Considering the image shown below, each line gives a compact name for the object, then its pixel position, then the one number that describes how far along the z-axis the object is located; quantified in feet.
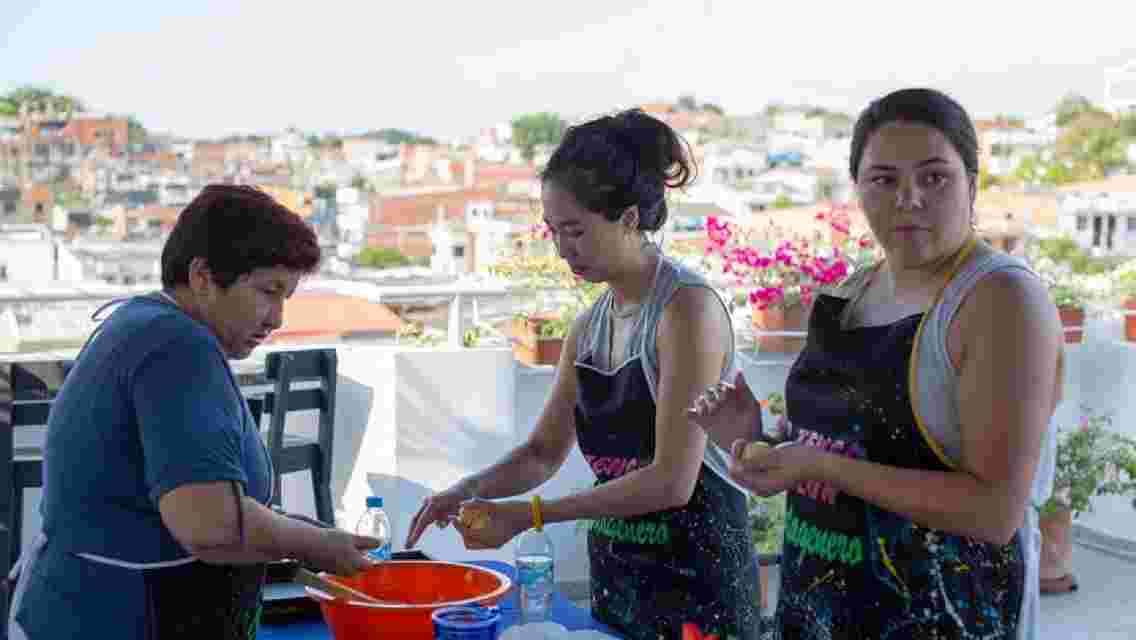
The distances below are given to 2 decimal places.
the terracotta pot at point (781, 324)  15.19
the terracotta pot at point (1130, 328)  17.34
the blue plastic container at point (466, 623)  4.79
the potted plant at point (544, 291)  14.58
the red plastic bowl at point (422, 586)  5.36
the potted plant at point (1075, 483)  14.47
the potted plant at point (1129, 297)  17.37
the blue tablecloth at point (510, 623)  5.80
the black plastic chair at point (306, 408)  12.56
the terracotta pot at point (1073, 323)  16.57
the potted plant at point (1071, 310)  16.58
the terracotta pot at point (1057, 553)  14.42
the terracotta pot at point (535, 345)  14.52
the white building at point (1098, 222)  107.96
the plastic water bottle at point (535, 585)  5.72
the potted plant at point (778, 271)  15.05
